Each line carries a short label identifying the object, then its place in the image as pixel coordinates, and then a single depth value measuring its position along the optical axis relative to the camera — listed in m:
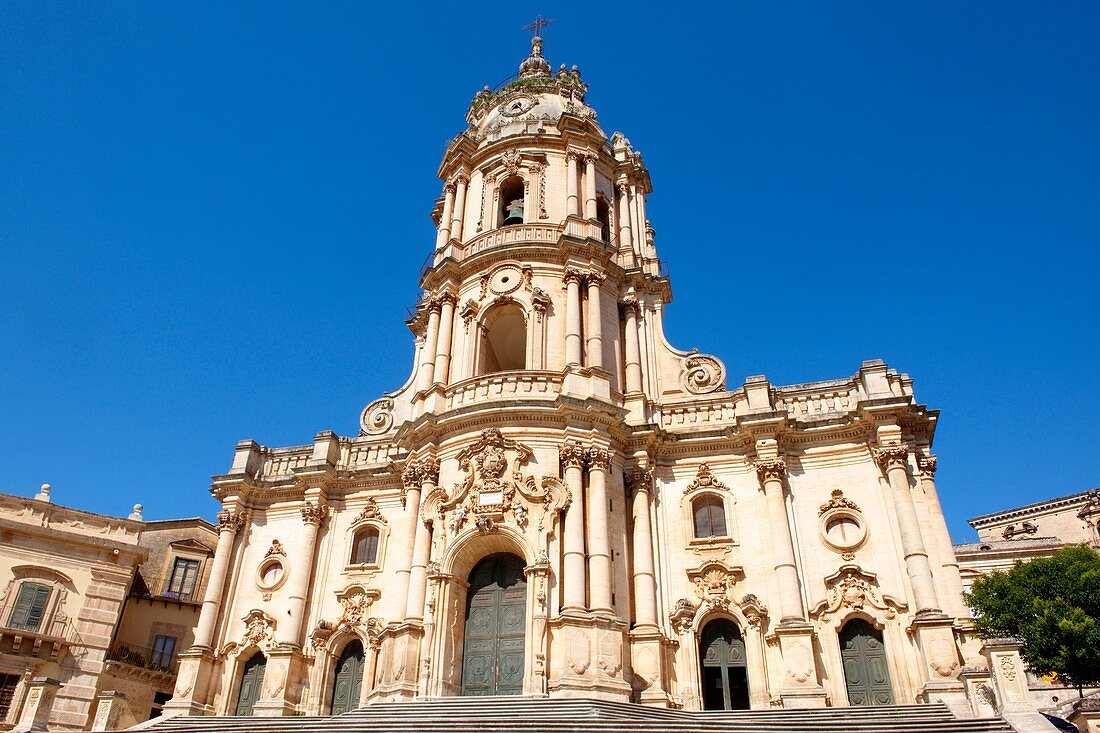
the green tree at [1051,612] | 22.56
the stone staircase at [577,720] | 17.70
